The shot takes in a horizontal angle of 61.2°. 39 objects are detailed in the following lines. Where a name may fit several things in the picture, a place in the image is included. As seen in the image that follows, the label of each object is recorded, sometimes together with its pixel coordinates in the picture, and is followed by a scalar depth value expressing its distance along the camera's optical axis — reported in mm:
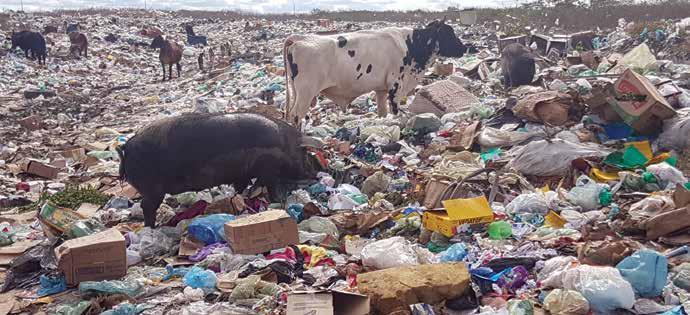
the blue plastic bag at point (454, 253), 4020
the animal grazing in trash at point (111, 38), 23000
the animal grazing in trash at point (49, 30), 23447
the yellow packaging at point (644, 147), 5613
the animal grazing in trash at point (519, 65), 9367
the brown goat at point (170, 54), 16961
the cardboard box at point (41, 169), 7281
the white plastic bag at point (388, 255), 3832
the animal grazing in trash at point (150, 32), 24594
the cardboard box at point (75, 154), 8148
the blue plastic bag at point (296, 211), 5152
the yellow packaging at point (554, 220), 4430
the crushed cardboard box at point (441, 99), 8508
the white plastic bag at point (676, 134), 5668
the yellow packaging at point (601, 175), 5172
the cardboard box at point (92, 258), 3855
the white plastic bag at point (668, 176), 4871
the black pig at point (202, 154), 4941
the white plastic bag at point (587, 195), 4727
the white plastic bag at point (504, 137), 6418
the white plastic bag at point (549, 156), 5520
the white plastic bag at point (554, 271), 3432
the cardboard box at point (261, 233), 4215
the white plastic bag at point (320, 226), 4773
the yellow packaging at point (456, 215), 4352
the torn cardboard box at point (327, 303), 3112
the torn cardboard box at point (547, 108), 6643
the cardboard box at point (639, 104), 5781
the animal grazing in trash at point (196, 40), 23736
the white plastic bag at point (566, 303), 3096
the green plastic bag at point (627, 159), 5422
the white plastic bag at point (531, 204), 4684
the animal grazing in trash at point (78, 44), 19344
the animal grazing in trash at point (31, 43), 17422
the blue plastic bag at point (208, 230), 4562
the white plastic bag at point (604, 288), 3092
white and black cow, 7809
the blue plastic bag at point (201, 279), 3742
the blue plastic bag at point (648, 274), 3219
